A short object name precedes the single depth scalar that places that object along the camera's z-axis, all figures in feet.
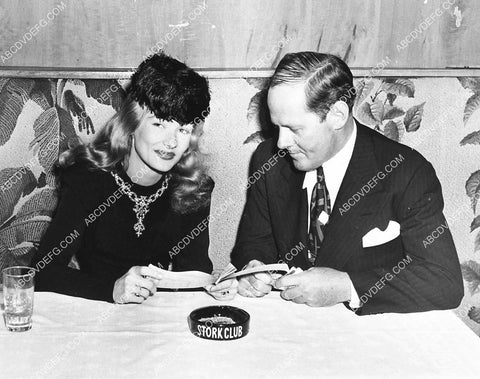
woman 7.31
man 6.57
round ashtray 5.20
